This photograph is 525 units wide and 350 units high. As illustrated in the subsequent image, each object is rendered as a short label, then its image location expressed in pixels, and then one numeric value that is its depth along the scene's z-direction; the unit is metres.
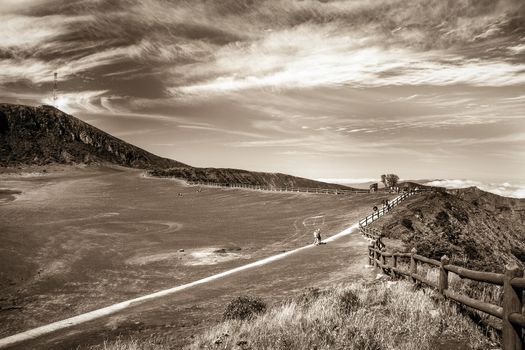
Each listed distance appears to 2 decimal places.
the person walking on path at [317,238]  29.13
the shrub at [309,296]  11.27
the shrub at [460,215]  56.70
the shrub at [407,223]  39.57
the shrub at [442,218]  47.59
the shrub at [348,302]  9.40
